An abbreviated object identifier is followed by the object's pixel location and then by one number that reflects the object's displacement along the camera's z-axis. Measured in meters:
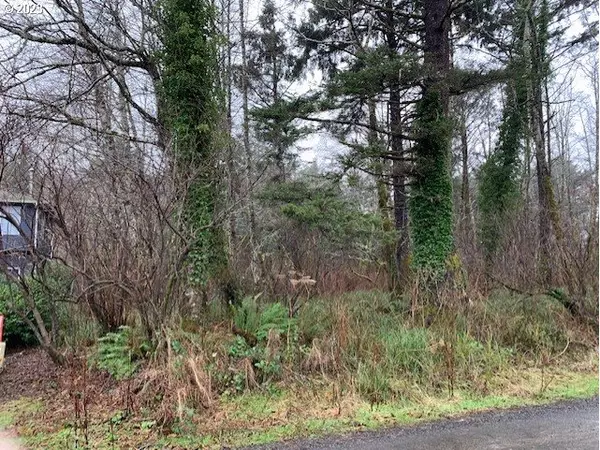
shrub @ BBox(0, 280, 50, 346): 5.07
